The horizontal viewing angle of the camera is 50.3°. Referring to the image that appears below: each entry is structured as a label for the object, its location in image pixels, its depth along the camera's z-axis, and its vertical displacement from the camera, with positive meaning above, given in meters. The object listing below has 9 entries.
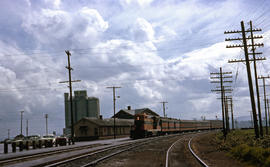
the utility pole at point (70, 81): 40.04 +4.72
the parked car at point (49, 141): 36.12 -3.45
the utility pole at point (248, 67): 23.28 +3.49
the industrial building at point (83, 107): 176.09 +3.83
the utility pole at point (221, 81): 52.47 +5.17
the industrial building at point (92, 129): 59.25 -3.31
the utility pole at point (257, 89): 31.20 +2.09
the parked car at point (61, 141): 38.52 -3.59
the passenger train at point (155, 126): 47.91 -3.05
